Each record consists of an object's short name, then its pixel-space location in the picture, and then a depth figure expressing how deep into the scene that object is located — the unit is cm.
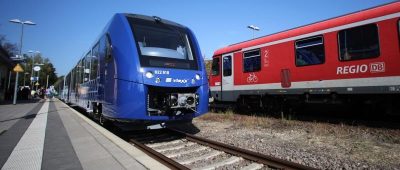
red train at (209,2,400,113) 777
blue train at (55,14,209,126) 623
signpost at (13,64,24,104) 1893
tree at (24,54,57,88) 8365
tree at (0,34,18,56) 5249
